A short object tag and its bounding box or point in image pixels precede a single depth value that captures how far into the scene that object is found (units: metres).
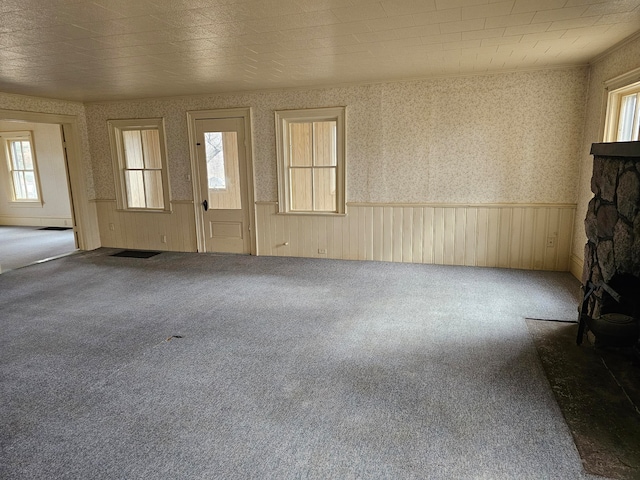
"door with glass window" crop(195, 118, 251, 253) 6.08
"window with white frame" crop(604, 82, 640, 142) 3.70
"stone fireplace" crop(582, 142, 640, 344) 2.54
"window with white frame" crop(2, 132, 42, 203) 8.99
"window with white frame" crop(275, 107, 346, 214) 5.61
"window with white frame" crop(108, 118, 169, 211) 6.46
